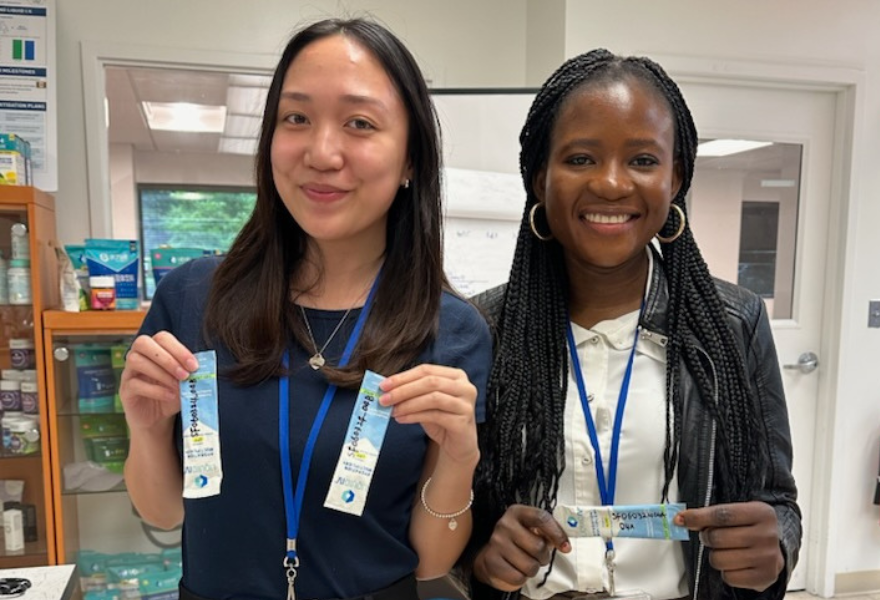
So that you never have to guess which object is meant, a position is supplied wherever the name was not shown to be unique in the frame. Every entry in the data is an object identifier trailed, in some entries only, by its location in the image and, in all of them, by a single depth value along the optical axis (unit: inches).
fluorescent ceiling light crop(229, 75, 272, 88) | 100.3
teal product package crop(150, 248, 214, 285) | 84.0
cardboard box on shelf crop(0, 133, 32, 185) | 79.4
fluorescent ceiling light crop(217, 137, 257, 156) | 103.8
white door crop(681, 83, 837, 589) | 107.2
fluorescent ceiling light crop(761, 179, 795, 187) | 109.8
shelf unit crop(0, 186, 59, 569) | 79.0
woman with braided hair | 38.4
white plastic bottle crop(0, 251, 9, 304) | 80.9
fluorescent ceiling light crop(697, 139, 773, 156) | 107.8
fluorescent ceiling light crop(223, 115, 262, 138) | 98.7
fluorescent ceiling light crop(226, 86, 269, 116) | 102.6
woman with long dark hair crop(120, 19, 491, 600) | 33.4
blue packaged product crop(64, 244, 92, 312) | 82.4
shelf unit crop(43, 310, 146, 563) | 79.7
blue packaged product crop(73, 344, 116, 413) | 85.3
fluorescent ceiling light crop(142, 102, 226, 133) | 101.8
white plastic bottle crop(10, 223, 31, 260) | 79.6
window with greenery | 103.6
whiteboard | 91.8
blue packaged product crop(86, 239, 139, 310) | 81.5
